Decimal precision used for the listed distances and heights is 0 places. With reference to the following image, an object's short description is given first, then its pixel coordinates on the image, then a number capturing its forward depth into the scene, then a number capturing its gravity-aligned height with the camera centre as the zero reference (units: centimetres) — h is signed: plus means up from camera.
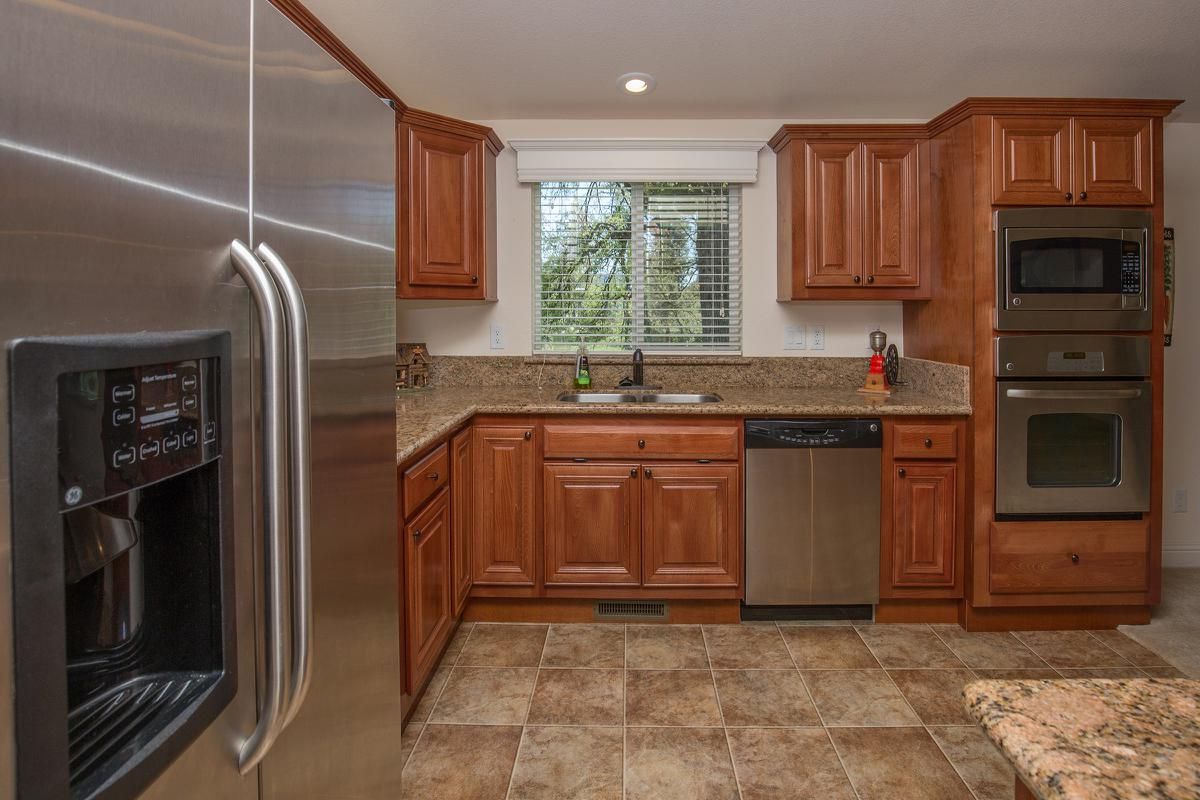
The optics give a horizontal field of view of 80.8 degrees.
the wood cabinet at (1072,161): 276 +86
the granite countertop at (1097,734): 52 -30
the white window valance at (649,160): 344 +108
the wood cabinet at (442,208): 293 +76
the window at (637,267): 357 +59
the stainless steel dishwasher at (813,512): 284 -53
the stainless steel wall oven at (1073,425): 276 -18
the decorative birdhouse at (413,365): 343 +9
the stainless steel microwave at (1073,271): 274 +42
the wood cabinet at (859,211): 314 +76
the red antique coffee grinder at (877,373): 328 +4
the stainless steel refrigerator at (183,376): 42 +1
